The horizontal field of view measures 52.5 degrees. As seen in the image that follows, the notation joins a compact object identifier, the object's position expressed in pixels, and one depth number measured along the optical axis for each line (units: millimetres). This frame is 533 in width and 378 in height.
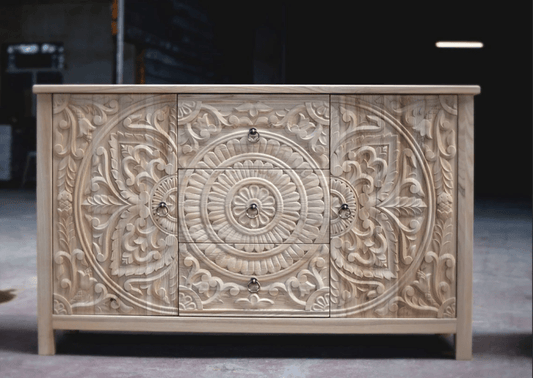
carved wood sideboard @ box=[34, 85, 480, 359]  1648
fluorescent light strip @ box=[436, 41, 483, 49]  9938
